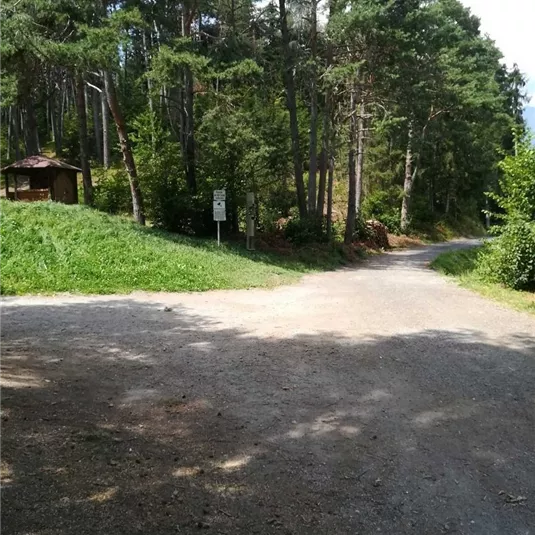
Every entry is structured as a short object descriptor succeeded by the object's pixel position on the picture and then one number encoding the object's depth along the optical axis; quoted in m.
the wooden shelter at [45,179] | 21.91
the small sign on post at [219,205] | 16.59
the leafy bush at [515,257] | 12.70
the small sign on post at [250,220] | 18.03
